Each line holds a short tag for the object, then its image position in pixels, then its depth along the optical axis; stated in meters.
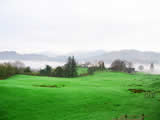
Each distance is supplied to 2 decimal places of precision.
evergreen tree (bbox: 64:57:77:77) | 119.00
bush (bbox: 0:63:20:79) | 91.33
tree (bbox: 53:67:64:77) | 115.75
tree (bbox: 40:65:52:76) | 116.09
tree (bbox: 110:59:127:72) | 166.07
